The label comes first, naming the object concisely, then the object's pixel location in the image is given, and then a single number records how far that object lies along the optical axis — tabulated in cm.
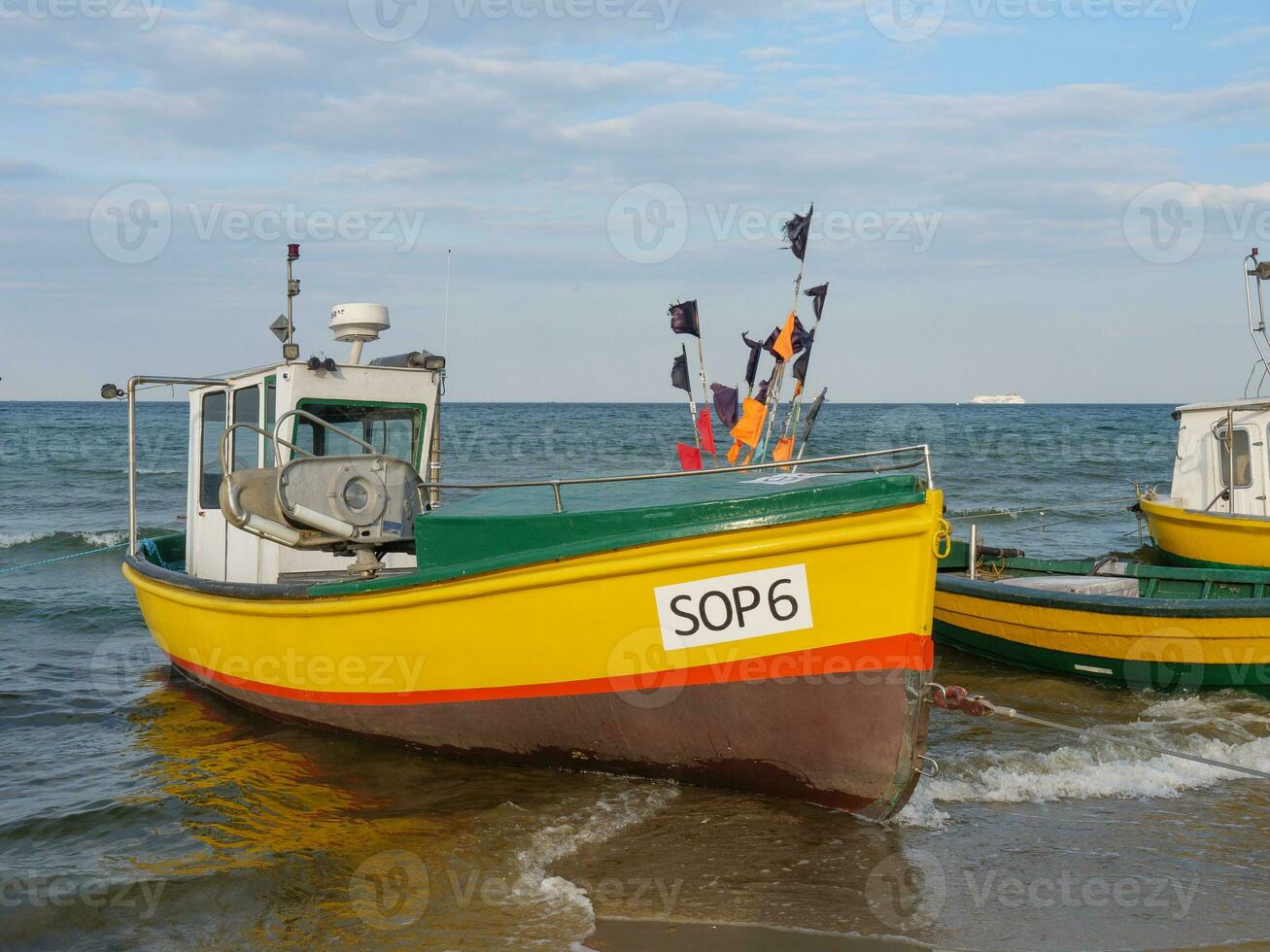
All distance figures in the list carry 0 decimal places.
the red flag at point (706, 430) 909
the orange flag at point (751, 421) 879
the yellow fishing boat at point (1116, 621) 828
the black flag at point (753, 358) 978
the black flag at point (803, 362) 924
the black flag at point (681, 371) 984
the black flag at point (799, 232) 914
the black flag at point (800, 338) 937
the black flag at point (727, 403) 930
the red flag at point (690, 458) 884
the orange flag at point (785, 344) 914
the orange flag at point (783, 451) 873
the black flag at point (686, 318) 954
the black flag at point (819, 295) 946
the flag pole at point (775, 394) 892
